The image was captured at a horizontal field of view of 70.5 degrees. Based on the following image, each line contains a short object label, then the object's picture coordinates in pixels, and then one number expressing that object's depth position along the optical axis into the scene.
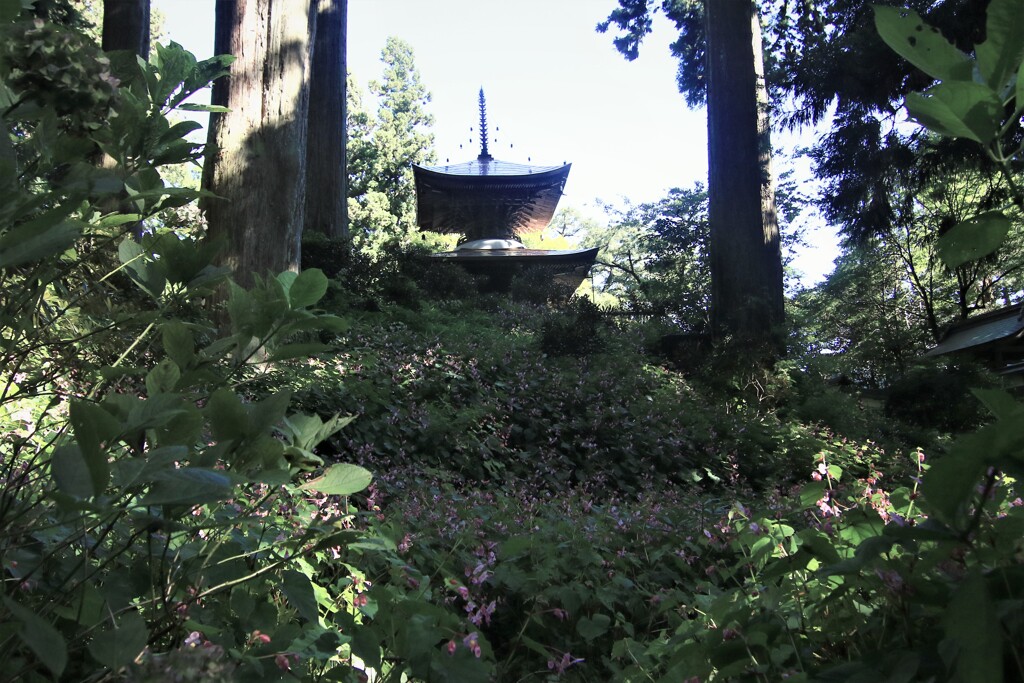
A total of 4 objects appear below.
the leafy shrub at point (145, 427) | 0.61
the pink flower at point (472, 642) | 1.31
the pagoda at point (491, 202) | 21.00
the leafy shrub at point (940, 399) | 10.62
